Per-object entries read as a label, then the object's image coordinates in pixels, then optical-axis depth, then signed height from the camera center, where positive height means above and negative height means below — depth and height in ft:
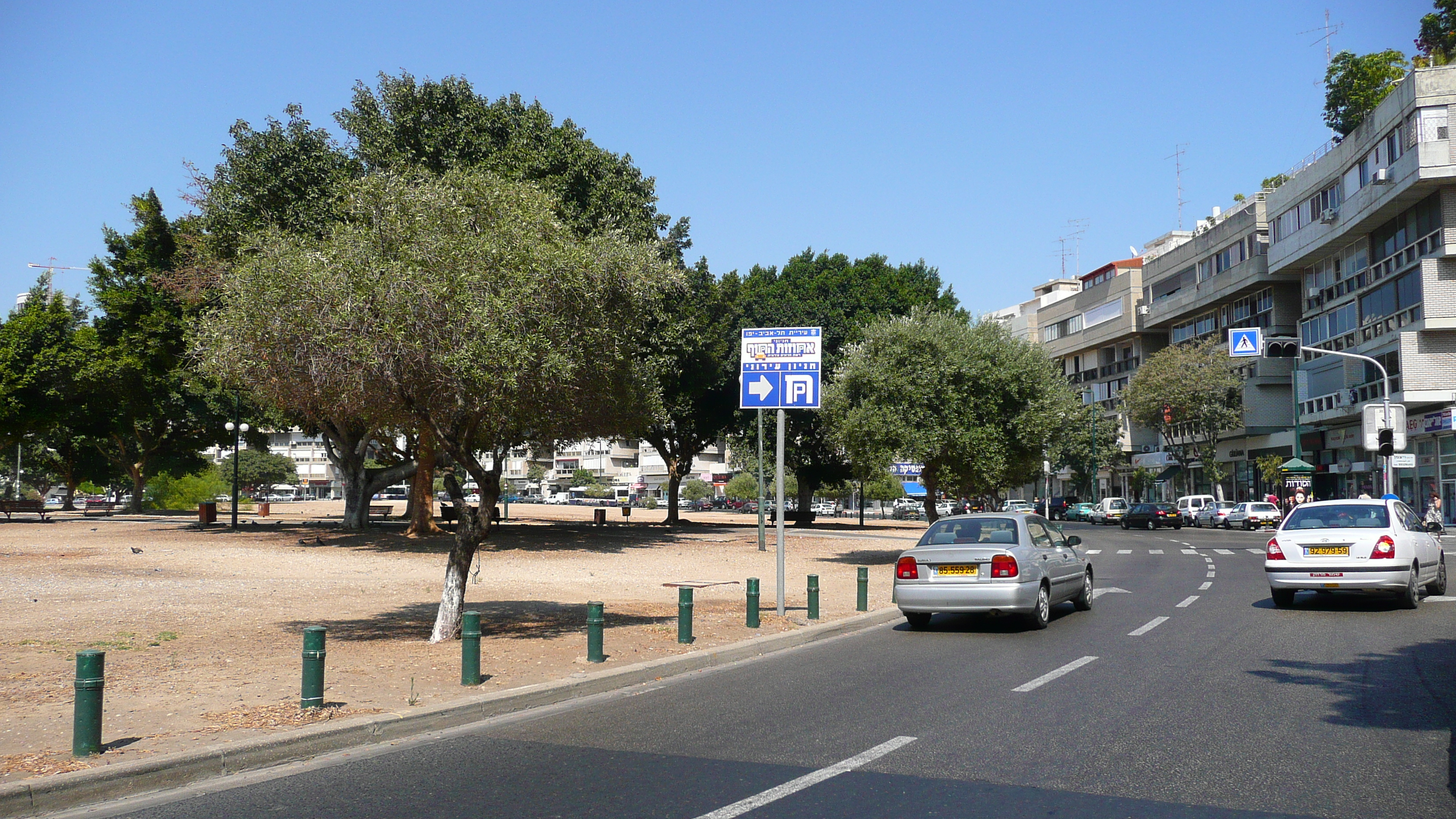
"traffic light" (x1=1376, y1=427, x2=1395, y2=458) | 77.77 +2.99
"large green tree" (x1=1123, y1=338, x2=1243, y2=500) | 189.26 +16.26
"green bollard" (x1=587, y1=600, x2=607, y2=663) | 33.12 -4.64
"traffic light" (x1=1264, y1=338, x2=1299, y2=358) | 92.27 +11.86
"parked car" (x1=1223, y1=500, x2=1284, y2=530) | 159.43 -5.03
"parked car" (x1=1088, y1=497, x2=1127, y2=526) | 203.51 -5.32
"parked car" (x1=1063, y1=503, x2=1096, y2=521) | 223.51 -5.96
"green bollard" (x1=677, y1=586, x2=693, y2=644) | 37.47 -4.57
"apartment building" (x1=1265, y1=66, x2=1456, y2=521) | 137.80 +30.62
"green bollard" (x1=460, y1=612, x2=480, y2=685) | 28.91 -4.47
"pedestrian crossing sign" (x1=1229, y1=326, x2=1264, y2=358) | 104.22 +14.11
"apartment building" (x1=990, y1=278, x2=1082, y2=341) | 306.76 +54.38
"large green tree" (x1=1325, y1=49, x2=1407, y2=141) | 182.50 +71.71
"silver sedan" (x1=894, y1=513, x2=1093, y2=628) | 41.16 -3.41
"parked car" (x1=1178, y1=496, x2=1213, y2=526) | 183.83 -4.03
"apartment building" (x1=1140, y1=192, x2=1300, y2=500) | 193.67 +34.96
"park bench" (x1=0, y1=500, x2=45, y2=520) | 156.66 -2.26
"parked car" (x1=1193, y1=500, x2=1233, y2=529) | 172.86 -5.32
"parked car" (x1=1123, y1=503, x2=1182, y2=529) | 178.70 -5.55
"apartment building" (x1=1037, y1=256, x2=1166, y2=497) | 252.42 +36.27
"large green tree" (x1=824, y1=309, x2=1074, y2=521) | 77.10 +6.15
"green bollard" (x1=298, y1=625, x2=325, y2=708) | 25.05 -4.27
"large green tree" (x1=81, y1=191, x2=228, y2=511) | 122.01 +18.55
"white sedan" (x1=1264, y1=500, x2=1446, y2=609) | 44.50 -2.98
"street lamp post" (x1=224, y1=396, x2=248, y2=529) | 127.24 +8.47
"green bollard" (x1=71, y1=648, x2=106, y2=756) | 20.77 -4.31
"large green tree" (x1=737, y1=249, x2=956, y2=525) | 154.51 +27.52
